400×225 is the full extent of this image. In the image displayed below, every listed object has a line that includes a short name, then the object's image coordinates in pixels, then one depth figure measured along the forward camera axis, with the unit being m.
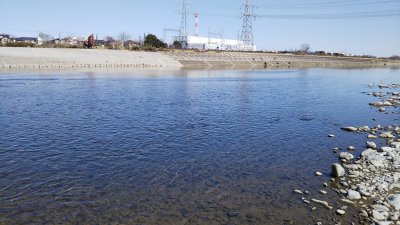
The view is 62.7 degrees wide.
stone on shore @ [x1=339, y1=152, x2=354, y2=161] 13.09
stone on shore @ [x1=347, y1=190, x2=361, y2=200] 9.49
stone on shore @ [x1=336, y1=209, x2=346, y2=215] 8.59
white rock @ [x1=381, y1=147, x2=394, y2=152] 13.66
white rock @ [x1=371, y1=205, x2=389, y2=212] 8.64
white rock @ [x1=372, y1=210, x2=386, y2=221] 8.27
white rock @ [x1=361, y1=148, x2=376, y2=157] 13.03
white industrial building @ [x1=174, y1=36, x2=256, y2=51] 158.81
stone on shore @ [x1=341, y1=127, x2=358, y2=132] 18.27
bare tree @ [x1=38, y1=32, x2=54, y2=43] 162.57
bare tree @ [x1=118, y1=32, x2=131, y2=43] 178.79
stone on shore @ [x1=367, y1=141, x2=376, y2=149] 14.63
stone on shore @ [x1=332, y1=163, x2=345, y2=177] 11.19
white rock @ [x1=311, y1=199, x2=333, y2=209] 9.00
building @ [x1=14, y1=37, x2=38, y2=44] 174.02
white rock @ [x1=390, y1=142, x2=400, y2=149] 14.38
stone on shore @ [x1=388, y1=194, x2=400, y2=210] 8.81
